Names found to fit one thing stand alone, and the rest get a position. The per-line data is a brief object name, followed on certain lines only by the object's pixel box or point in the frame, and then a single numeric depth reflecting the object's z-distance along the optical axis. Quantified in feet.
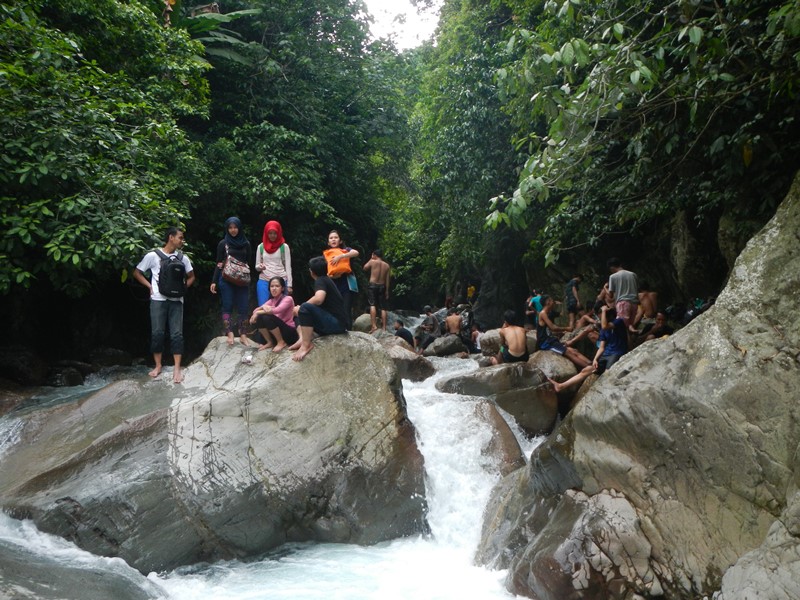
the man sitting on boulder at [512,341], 38.17
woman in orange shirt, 29.40
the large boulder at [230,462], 20.07
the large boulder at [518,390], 32.04
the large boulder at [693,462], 14.88
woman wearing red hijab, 27.43
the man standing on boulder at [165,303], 25.12
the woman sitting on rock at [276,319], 25.76
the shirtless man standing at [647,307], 38.27
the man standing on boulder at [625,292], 33.01
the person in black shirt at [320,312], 24.89
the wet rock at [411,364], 38.42
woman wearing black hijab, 26.68
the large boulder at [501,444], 26.08
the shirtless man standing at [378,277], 44.55
